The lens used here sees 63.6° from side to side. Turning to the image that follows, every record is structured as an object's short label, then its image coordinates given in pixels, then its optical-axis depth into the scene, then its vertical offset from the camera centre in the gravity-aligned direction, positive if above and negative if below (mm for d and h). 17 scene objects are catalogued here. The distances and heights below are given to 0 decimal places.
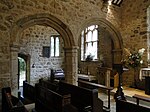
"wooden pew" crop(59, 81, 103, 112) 2200 -812
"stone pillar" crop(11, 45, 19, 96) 3503 -332
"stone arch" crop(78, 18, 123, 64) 5095 +903
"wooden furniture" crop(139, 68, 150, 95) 4096 -665
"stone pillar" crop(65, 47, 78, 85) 4417 -266
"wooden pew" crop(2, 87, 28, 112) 1919 -831
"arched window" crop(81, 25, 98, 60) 6690 +902
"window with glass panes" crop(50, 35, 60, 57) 7141 +758
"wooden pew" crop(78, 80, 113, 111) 3379 -827
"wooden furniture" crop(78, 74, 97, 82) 6035 -1010
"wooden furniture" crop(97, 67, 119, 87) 4780 -826
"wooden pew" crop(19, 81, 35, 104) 3810 -1211
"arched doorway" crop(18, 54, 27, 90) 7551 -778
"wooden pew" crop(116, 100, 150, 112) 1481 -638
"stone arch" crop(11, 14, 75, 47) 3539 +1054
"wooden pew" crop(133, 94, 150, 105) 2780 -941
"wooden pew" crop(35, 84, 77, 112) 1997 -842
